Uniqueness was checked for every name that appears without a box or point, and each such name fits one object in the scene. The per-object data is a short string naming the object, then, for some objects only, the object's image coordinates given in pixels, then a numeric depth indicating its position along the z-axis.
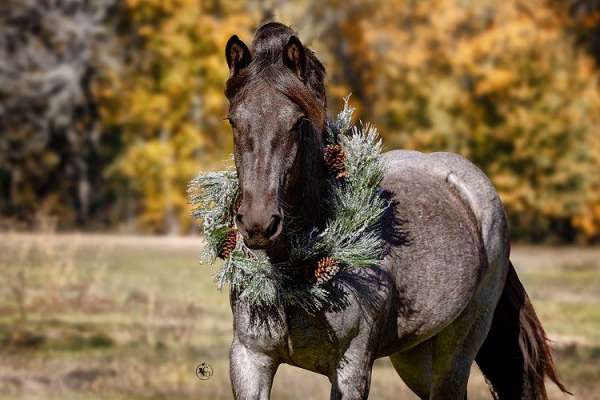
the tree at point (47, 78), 71.69
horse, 9.12
